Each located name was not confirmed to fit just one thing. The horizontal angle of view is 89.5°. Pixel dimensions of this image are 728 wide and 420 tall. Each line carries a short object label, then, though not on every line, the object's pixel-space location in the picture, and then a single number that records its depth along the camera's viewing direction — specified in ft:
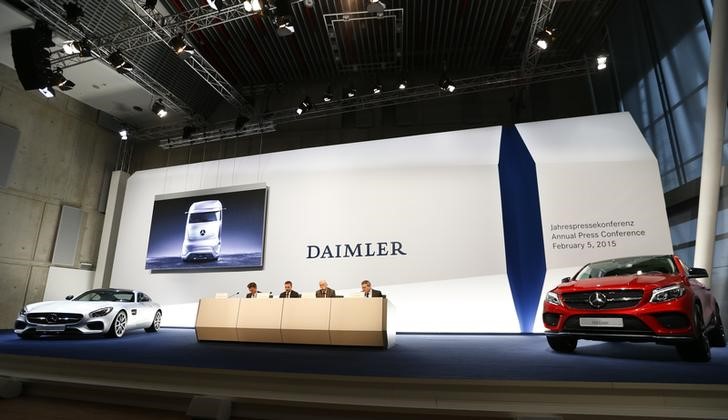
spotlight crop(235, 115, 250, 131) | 34.68
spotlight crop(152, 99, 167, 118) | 32.88
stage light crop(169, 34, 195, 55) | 24.90
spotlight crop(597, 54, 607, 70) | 27.25
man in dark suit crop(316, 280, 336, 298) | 19.20
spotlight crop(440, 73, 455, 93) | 29.96
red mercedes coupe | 11.22
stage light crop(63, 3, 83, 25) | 23.31
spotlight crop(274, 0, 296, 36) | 22.27
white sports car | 18.94
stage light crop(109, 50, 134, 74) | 26.24
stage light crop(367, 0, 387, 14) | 23.22
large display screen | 30.81
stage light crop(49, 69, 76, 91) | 27.04
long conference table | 16.80
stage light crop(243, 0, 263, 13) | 21.38
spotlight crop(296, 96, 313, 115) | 33.22
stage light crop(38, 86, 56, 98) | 27.49
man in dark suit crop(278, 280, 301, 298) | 20.12
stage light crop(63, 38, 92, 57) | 24.70
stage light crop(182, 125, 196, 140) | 36.42
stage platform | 7.94
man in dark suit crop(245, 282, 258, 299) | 21.10
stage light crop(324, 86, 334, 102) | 33.13
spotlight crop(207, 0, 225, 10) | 21.73
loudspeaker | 25.66
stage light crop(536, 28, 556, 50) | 24.79
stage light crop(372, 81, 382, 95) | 32.48
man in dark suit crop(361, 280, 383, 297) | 18.12
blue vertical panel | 23.90
